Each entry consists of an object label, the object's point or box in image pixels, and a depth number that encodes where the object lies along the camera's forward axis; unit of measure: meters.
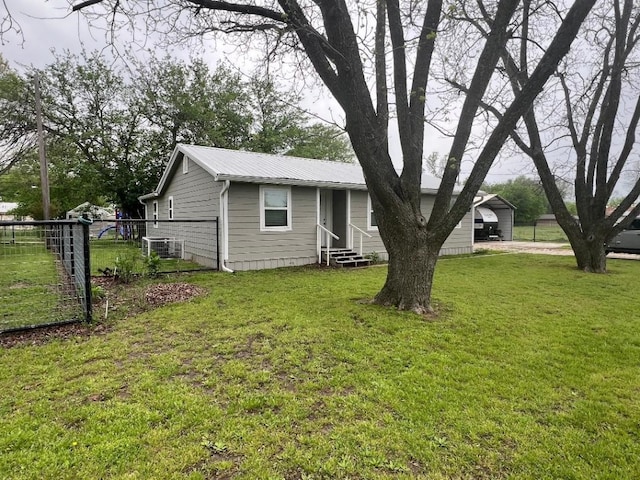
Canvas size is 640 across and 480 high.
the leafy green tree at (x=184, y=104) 19.75
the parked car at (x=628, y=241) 13.70
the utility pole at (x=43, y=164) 12.91
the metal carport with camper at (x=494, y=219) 22.39
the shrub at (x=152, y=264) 7.95
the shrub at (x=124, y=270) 7.54
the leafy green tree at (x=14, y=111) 17.09
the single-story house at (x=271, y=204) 9.07
